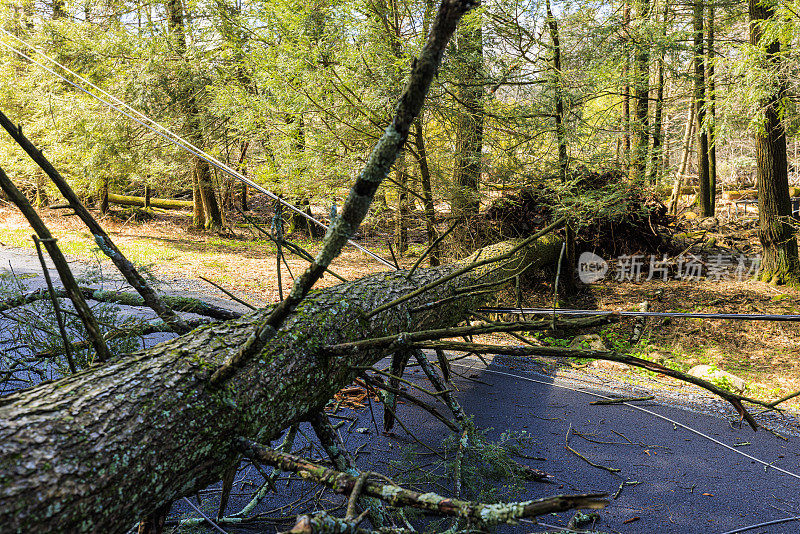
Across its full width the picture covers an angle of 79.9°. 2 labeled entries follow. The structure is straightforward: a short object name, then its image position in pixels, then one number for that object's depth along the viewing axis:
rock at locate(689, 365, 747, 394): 4.58
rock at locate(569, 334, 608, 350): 6.05
